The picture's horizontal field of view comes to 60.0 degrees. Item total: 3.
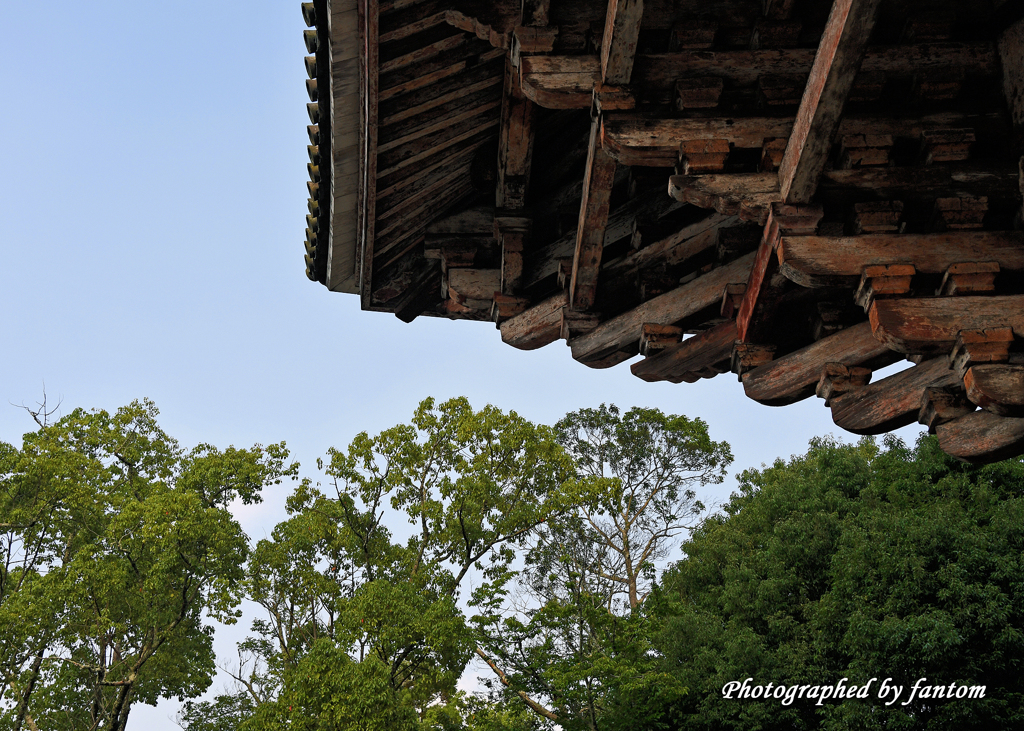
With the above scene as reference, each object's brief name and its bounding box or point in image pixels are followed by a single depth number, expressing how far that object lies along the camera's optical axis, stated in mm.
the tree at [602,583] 14938
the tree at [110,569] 16547
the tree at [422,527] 16938
